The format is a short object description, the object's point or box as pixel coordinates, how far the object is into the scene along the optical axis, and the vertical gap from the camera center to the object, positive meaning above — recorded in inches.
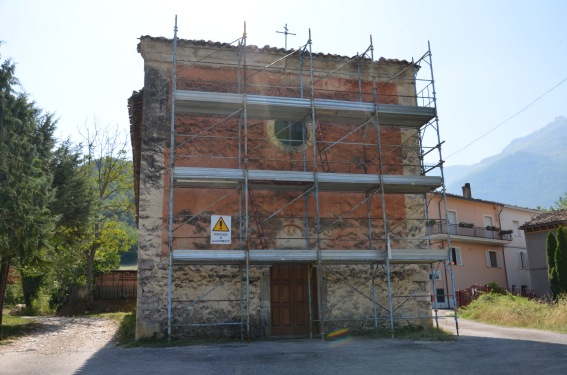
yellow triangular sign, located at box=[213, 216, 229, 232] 486.5 +61.6
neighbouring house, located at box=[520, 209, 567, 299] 1043.9 +68.0
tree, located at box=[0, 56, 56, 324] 537.0 +119.8
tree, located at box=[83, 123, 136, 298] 1109.1 +248.0
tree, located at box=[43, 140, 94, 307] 741.7 +141.4
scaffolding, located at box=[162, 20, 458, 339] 479.2 +110.7
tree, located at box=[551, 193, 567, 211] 1828.2 +291.4
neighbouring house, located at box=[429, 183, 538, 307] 1185.4 +94.1
